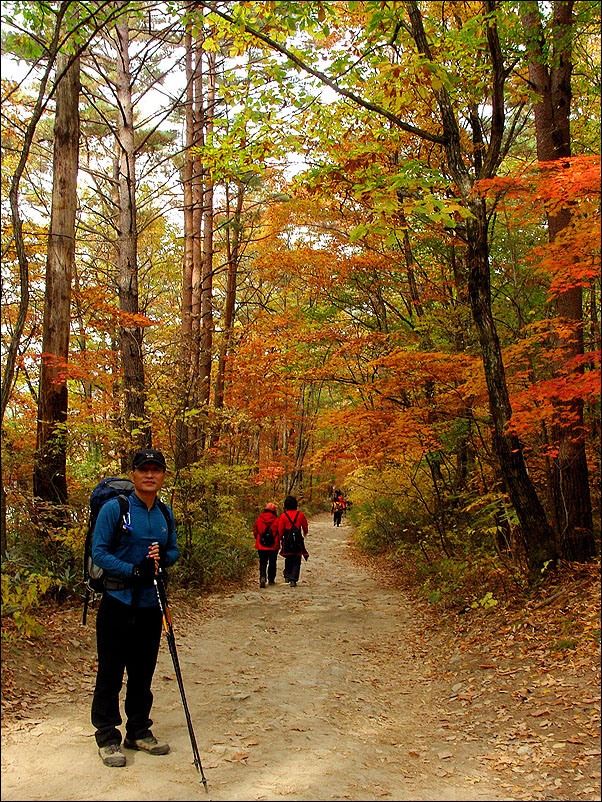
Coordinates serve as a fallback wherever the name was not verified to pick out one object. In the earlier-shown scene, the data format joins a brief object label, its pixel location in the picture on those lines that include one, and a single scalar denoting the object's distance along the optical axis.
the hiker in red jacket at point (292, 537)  10.88
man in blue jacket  3.65
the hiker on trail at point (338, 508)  26.10
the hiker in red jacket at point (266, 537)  10.69
